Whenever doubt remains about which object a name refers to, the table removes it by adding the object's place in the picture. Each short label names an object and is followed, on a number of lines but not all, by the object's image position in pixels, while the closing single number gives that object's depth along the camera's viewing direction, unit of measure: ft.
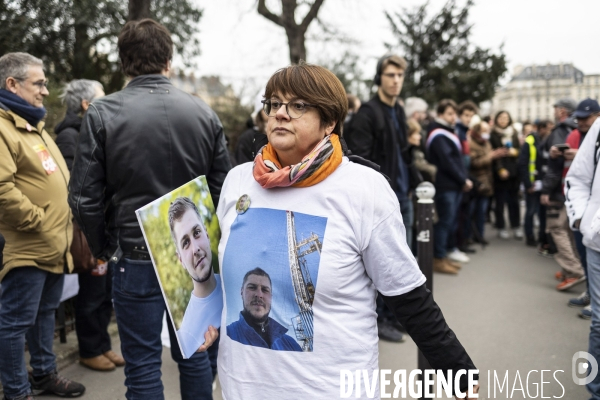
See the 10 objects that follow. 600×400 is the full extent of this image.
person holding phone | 18.92
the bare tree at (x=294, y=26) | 32.17
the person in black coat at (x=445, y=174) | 23.49
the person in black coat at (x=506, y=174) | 30.19
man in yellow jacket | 10.27
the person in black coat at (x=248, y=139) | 15.49
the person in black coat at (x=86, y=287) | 13.10
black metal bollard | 11.42
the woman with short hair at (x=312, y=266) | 5.77
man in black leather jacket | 8.57
